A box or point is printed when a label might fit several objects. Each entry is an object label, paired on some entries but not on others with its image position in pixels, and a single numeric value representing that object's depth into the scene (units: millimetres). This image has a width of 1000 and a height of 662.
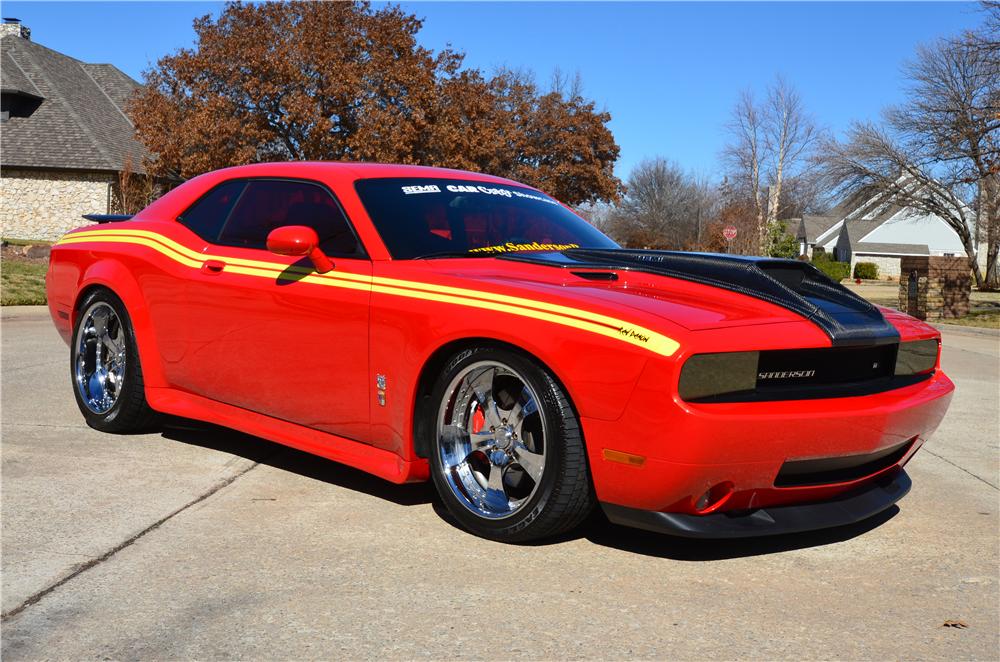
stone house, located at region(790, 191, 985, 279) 76688
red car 3219
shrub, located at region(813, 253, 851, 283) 55688
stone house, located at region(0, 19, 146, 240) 36594
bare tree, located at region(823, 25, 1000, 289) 30844
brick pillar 19344
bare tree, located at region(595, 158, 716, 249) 81812
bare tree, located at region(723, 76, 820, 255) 66875
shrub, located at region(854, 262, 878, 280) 65938
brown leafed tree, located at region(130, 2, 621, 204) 32219
